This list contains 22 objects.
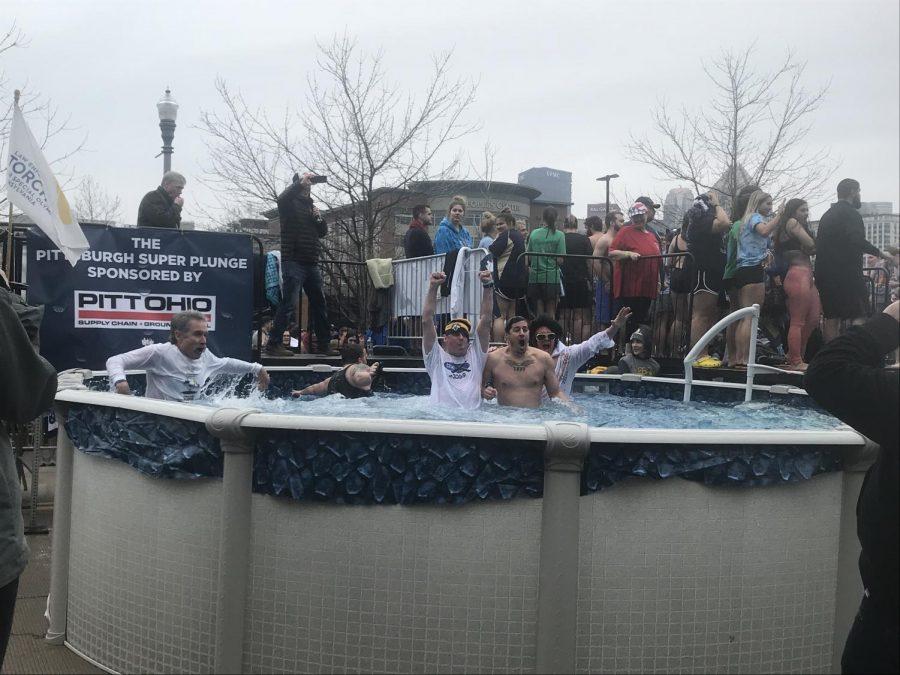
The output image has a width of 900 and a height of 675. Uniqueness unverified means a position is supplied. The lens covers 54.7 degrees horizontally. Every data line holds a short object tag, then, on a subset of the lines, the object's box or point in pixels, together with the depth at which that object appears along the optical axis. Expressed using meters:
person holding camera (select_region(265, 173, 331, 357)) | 10.55
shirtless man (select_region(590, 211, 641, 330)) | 11.15
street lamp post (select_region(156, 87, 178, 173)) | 15.98
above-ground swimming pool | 3.33
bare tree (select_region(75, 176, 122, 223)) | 36.84
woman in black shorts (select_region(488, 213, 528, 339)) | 10.99
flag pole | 6.78
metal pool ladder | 6.52
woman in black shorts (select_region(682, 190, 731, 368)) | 10.13
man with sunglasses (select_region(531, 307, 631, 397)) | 8.41
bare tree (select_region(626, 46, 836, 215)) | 20.88
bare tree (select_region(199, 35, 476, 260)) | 19.70
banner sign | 8.04
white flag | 6.76
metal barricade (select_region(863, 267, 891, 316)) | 11.57
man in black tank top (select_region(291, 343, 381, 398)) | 8.08
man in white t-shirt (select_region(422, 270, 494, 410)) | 7.75
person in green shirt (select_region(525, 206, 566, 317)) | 11.02
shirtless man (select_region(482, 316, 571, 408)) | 7.79
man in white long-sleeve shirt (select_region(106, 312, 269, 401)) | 6.51
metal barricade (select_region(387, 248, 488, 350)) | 10.74
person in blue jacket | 11.66
